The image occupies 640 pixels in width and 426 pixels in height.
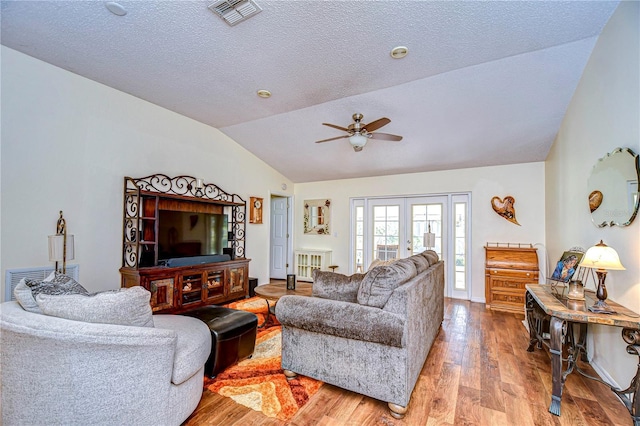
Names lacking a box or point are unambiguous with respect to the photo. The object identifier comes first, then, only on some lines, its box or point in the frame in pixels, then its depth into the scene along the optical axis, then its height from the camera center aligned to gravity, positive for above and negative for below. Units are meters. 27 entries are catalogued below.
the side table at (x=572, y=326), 1.81 -0.70
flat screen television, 4.07 -0.22
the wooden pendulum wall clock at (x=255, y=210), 5.64 +0.19
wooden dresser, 4.36 -0.81
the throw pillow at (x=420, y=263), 2.59 -0.39
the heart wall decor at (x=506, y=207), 4.87 +0.24
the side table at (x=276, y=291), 3.29 -0.84
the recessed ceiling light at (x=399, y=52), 2.68 +1.58
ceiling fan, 3.17 +1.00
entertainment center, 3.82 -0.36
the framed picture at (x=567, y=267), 2.71 -0.43
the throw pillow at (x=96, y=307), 1.53 -0.47
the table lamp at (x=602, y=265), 1.96 -0.29
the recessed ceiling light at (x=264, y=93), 3.57 +1.56
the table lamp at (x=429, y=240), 5.18 -0.34
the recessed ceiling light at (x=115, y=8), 2.27 +1.66
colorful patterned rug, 2.03 -1.28
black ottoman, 2.33 -0.96
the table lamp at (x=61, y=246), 2.87 -0.28
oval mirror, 2.10 +0.27
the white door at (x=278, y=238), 6.84 -0.43
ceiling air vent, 2.19 +1.62
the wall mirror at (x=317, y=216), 6.61 +0.09
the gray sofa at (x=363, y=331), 1.92 -0.78
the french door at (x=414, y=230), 5.31 -0.19
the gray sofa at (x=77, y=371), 1.43 -0.77
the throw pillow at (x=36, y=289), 1.60 -0.41
